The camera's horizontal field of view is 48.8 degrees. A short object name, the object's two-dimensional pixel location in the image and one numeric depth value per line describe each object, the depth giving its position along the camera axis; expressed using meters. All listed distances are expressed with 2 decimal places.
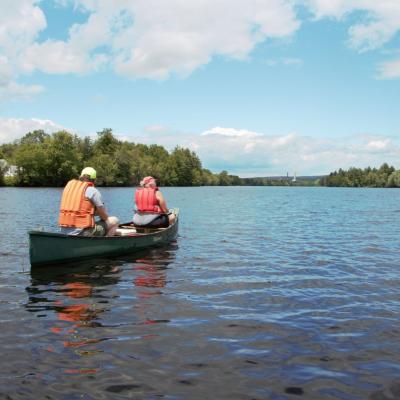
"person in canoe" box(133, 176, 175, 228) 15.95
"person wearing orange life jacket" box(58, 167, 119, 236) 12.29
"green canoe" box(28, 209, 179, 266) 11.62
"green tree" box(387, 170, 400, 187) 174.12
